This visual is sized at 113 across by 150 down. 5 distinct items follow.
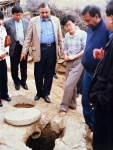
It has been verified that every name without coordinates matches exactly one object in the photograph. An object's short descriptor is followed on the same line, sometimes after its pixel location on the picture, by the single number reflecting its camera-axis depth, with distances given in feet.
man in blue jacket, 7.38
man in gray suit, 11.06
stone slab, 9.19
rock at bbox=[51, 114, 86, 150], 8.17
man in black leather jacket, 5.31
